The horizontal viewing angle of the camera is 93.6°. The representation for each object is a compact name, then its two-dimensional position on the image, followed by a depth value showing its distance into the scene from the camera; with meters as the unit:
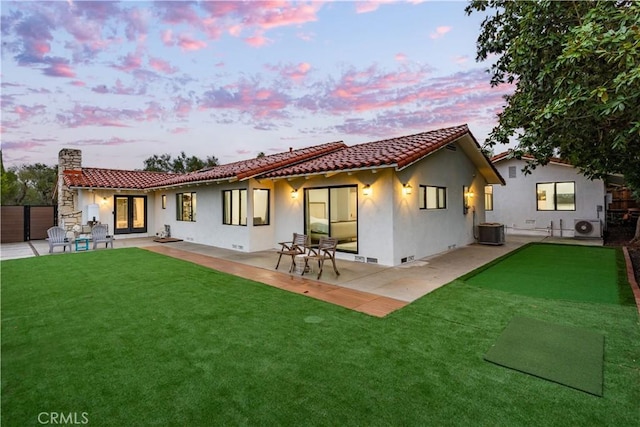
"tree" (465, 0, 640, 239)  3.90
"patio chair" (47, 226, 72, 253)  11.30
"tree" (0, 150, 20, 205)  22.17
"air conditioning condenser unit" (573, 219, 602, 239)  12.92
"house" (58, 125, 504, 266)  8.34
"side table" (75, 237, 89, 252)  11.65
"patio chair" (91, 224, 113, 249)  12.25
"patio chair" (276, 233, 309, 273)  7.35
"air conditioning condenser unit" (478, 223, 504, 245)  11.64
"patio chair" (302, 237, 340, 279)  6.98
